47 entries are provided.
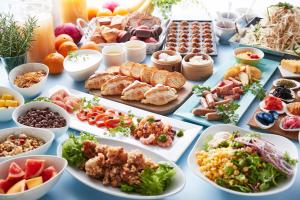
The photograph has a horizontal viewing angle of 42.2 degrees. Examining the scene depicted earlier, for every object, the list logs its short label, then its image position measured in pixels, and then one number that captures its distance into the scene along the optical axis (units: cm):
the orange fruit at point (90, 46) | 245
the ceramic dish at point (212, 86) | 190
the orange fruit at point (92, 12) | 305
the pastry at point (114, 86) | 212
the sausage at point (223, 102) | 198
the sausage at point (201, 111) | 191
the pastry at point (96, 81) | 216
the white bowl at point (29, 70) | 207
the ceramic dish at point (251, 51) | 236
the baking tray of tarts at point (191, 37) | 249
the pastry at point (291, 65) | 227
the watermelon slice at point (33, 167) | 139
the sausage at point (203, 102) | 197
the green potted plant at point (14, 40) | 217
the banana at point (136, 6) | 305
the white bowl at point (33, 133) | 162
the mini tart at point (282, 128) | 177
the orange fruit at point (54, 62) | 232
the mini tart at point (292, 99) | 200
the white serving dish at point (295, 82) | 212
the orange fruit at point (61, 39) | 253
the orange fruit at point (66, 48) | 246
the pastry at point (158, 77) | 216
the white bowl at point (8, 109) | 186
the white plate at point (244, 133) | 139
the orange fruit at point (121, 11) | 297
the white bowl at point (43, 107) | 172
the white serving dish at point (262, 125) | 182
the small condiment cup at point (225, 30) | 265
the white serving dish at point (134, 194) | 137
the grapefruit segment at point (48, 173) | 140
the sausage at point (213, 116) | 188
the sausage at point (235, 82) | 216
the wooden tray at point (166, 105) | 199
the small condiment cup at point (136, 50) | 243
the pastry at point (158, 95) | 200
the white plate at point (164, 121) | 167
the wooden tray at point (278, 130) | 177
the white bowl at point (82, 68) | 222
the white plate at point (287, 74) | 226
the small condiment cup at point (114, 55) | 236
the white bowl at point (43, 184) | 130
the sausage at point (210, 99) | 197
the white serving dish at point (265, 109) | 192
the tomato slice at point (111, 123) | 186
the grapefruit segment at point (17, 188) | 133
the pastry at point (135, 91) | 206
